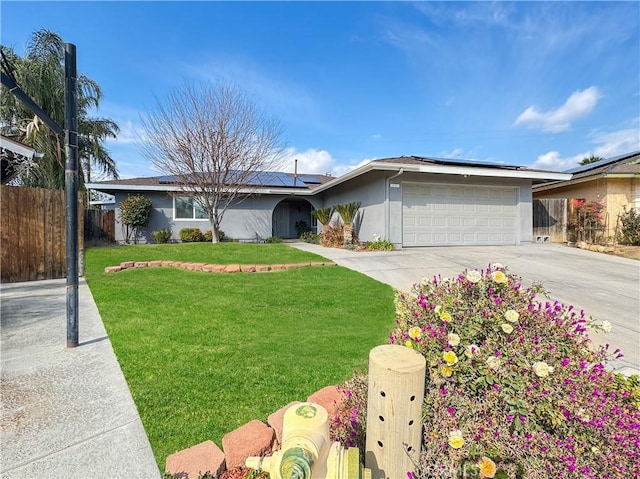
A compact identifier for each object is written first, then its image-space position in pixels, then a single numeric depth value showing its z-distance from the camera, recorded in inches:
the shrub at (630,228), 467.2
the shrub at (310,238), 621.9
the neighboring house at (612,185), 516.4
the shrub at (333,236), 515.5
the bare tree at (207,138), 514.3
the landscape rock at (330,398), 85.1
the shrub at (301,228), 792.9
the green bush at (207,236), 631.8
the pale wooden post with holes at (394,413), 54.7
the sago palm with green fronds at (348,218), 493.7
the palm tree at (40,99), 613.6
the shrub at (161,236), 599.6
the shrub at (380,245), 445.7
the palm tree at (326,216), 553.6
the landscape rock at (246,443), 71.4
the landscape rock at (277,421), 79.2
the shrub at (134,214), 590.2
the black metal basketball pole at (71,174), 134.6
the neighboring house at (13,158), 284.6
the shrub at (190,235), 610.2
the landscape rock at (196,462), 67.5
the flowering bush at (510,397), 56.5
